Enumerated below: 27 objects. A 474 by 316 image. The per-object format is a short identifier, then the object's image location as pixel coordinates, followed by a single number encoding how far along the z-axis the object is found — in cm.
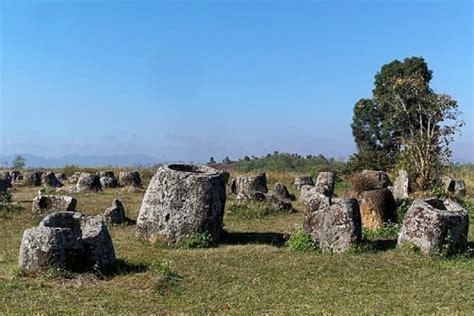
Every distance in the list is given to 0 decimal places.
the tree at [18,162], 4934
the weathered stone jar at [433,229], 1303
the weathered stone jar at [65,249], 1055
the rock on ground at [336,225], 1337
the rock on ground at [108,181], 3241
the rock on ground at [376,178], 2520
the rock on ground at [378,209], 1659
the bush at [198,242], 1399
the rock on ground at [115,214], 1753
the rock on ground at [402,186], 2555
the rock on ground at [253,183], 2780
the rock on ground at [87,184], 2846
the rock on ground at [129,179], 3269
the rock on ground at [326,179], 2948
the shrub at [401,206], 1744
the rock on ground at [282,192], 2665
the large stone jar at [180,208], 1429
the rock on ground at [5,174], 3803
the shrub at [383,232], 1533
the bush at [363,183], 2477
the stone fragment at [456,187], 3033
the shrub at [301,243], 1360
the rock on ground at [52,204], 1908
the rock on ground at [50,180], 3391
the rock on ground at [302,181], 3384
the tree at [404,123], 2946
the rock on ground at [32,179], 3539
